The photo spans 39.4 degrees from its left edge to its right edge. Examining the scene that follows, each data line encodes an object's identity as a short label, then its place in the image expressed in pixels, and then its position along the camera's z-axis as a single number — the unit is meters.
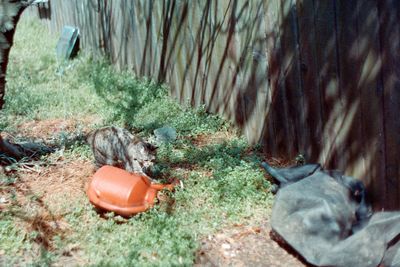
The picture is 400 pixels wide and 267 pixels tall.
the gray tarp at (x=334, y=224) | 3.49
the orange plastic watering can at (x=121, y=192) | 4.02
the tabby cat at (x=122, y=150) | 4.50
